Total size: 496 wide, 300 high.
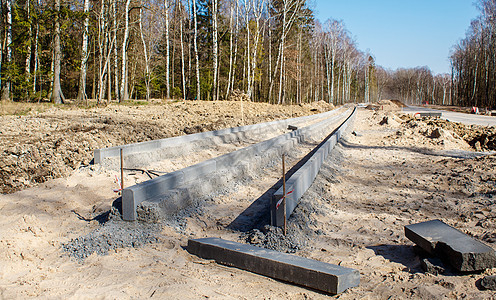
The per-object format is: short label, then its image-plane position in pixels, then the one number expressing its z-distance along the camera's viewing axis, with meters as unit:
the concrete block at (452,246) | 2.69
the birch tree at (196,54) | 26.75
